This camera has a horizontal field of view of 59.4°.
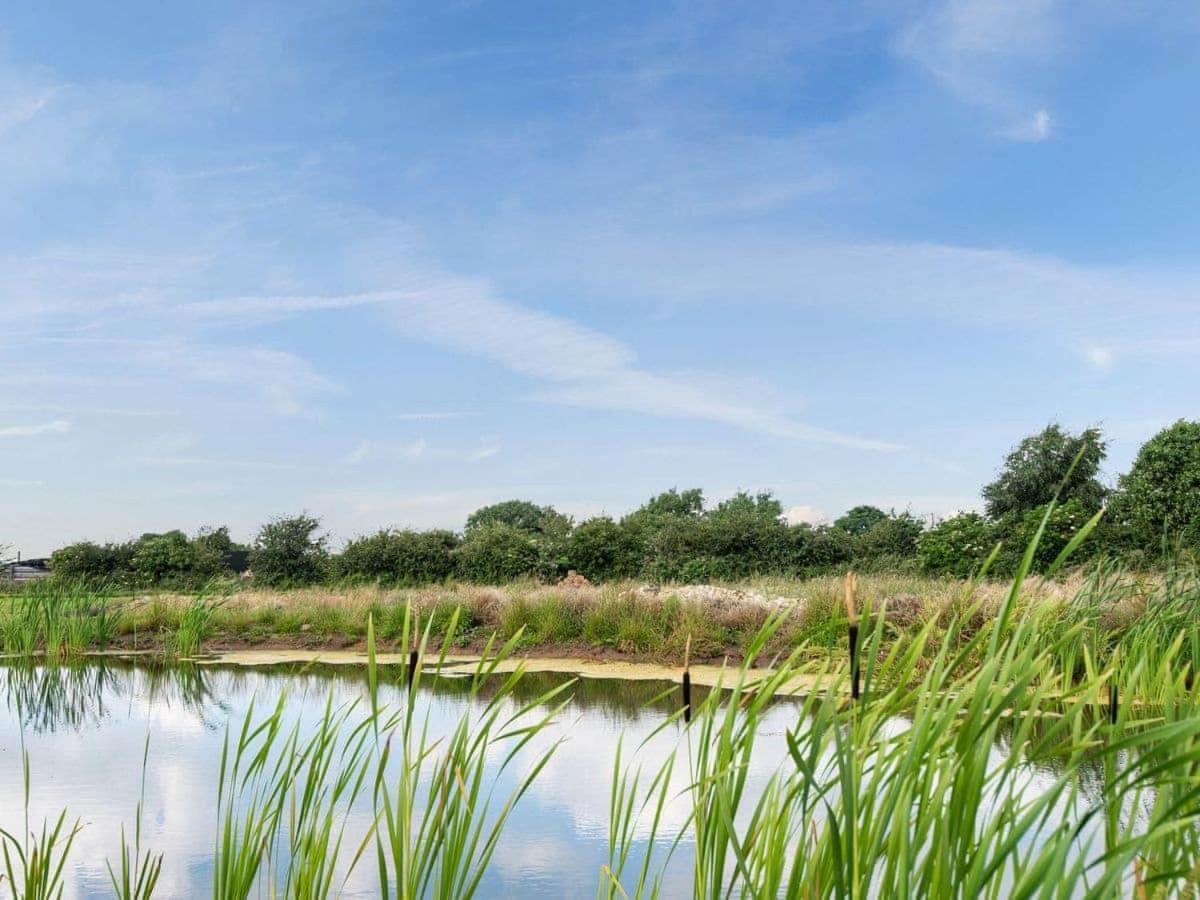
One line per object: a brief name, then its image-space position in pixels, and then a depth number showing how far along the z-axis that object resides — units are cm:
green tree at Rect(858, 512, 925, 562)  2011
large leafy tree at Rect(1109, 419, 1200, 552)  1764
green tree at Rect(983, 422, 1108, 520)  2153
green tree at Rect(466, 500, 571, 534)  3834
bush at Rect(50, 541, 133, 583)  2358
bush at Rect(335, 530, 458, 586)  2077
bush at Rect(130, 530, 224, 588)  2236
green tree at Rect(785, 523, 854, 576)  1952
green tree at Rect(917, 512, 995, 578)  1795
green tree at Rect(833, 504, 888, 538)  3632
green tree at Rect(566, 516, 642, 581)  2000
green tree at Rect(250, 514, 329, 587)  2214
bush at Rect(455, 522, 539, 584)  2003
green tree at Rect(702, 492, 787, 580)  1933
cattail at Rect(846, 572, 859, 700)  165
